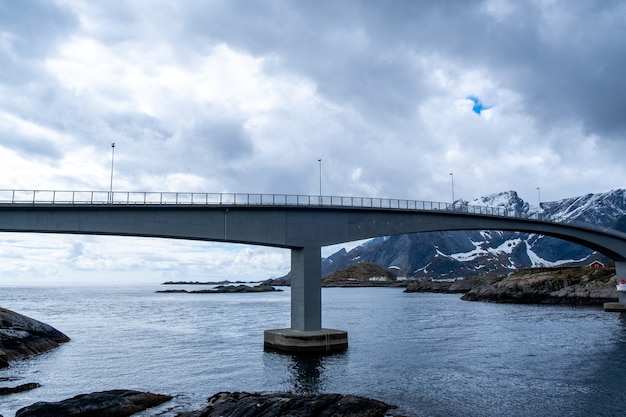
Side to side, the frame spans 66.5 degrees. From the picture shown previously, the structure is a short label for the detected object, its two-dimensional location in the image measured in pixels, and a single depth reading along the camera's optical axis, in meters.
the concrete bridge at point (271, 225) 34.56
